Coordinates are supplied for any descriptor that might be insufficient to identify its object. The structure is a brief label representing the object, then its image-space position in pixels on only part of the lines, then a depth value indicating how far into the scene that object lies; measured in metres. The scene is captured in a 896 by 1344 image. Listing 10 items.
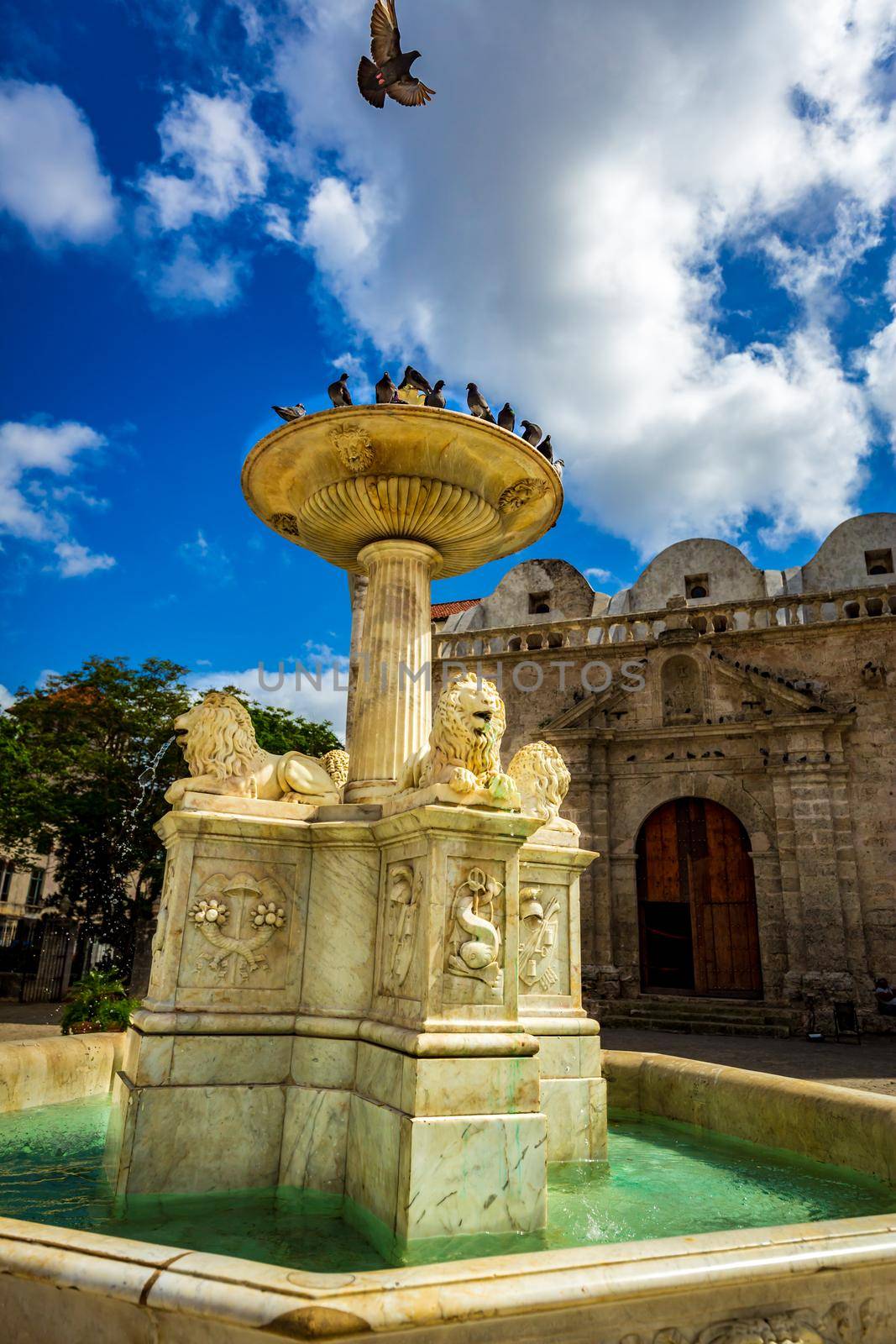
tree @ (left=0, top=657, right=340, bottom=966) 17.78
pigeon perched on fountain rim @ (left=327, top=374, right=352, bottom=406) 5.64
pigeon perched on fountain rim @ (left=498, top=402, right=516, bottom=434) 6.07
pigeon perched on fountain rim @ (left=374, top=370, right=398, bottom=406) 5.56
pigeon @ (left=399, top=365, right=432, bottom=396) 5.96
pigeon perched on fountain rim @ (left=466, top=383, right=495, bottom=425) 5.94
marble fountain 2.31
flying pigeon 6.09
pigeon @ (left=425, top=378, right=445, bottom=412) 5.70
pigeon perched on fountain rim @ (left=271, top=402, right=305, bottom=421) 5.63
